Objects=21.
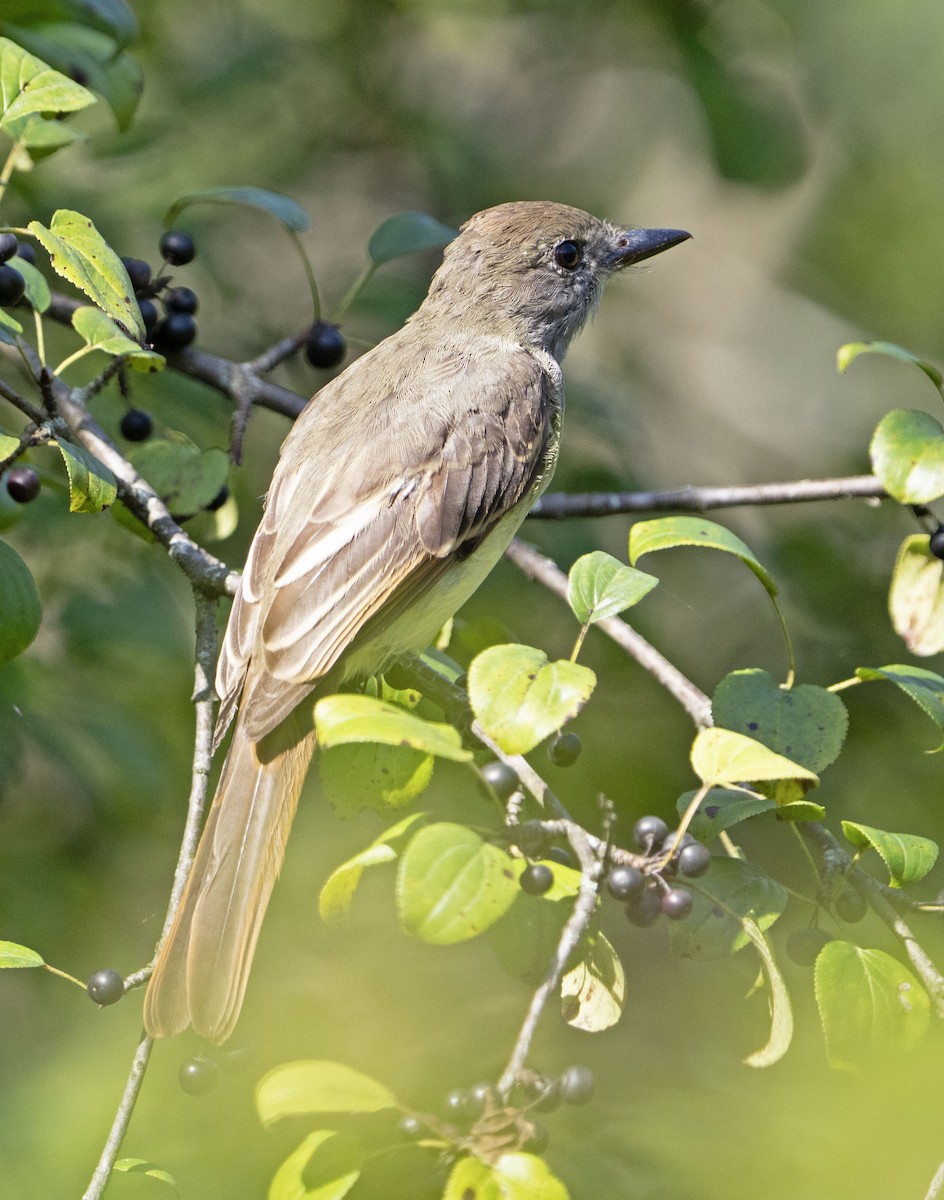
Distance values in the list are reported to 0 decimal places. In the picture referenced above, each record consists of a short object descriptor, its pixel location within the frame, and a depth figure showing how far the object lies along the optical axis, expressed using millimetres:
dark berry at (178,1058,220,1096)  5078
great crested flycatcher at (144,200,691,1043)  5527
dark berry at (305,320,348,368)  7582
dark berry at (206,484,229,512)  6738
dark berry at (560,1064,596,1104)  4129
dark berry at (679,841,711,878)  4789
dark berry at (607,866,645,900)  4656
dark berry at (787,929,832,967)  4965
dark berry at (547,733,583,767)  5571
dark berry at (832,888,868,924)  5016
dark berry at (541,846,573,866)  4887
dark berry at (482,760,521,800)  4762
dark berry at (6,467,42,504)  5715
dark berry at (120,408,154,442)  7039
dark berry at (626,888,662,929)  4797
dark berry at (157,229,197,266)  7180
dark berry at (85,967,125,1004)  4828
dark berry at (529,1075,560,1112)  3768
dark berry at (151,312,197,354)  7230
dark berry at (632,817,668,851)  5125
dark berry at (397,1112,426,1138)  3811
